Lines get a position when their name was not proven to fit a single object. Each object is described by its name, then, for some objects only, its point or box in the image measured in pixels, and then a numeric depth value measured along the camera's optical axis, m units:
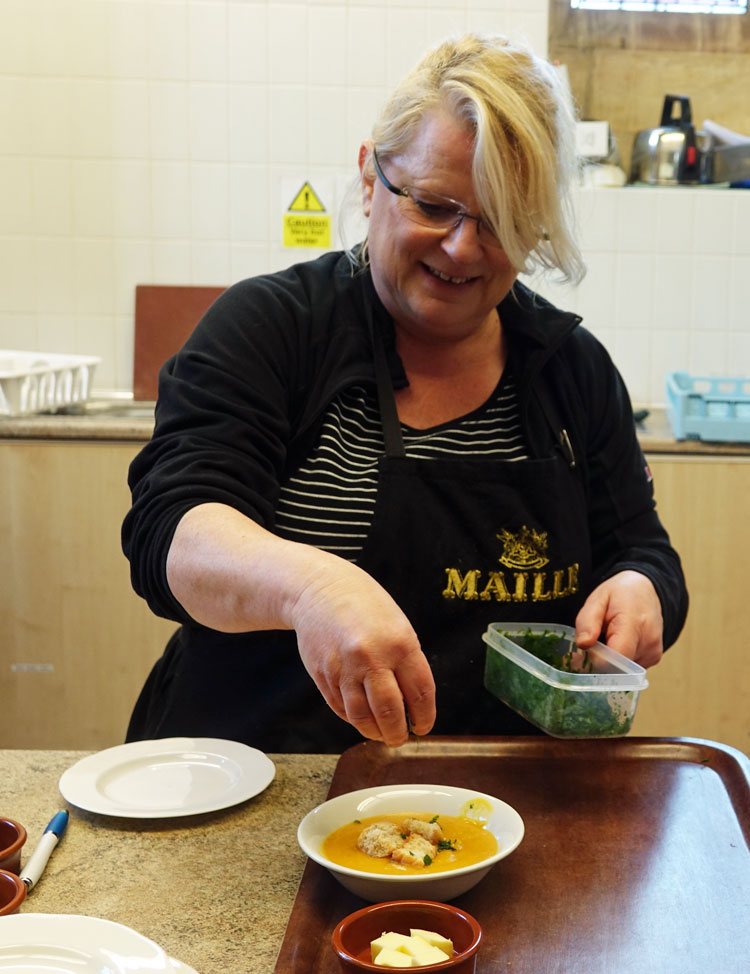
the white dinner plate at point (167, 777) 1.00
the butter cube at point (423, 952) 0.69
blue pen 0.87
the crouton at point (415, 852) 0.84
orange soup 0.84
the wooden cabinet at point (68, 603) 2.42
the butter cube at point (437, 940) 0.71
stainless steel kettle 2.86
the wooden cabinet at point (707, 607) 2.41
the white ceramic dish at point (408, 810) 0.80
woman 1.16
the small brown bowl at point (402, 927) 0.70
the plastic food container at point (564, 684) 1.06
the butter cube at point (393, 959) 0.69
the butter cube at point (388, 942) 0.71
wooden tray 0.79
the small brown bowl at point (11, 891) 0.75
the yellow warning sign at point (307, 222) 2.90
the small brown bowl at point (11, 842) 0.84
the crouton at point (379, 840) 0.86
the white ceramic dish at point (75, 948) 0.66
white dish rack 2.47
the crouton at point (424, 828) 0.90
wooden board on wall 2.92
